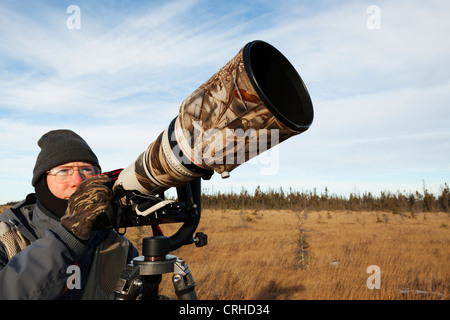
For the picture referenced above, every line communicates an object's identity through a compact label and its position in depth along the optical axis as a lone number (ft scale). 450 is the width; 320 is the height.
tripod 5.79
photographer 5.38
